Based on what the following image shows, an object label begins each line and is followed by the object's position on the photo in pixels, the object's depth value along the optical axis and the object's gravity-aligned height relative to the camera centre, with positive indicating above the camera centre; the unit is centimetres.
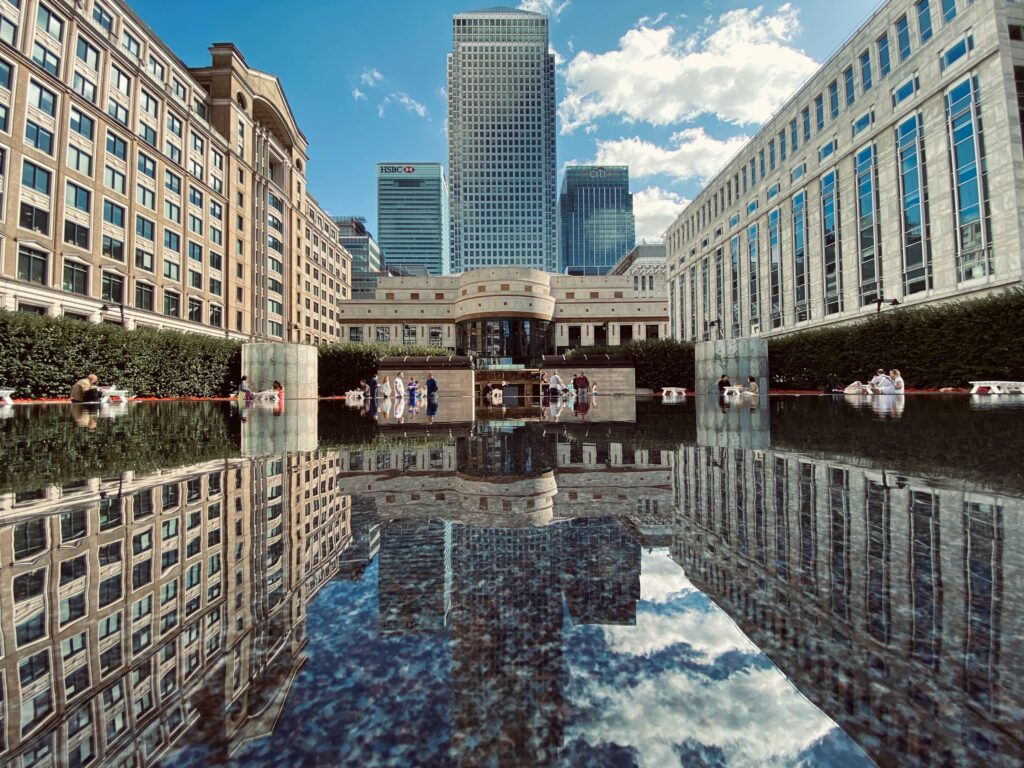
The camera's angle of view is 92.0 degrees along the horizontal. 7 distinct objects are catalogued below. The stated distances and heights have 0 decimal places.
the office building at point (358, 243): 11912 +3901
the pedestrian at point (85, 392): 1535 +47
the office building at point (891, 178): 2678 +1559
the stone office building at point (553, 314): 5753 +1043
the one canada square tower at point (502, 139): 13350 +7264
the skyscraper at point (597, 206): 19638 +7786
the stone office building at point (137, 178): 2673 +1622
